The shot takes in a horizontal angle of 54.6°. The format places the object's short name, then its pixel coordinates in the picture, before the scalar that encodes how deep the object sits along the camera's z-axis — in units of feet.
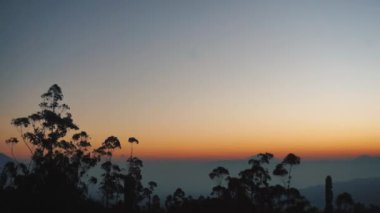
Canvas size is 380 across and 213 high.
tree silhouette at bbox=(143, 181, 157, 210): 277.64
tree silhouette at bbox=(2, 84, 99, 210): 135.23
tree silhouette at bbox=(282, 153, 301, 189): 194.74
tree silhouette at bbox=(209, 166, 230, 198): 237.25
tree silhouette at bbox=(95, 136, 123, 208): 220.43
